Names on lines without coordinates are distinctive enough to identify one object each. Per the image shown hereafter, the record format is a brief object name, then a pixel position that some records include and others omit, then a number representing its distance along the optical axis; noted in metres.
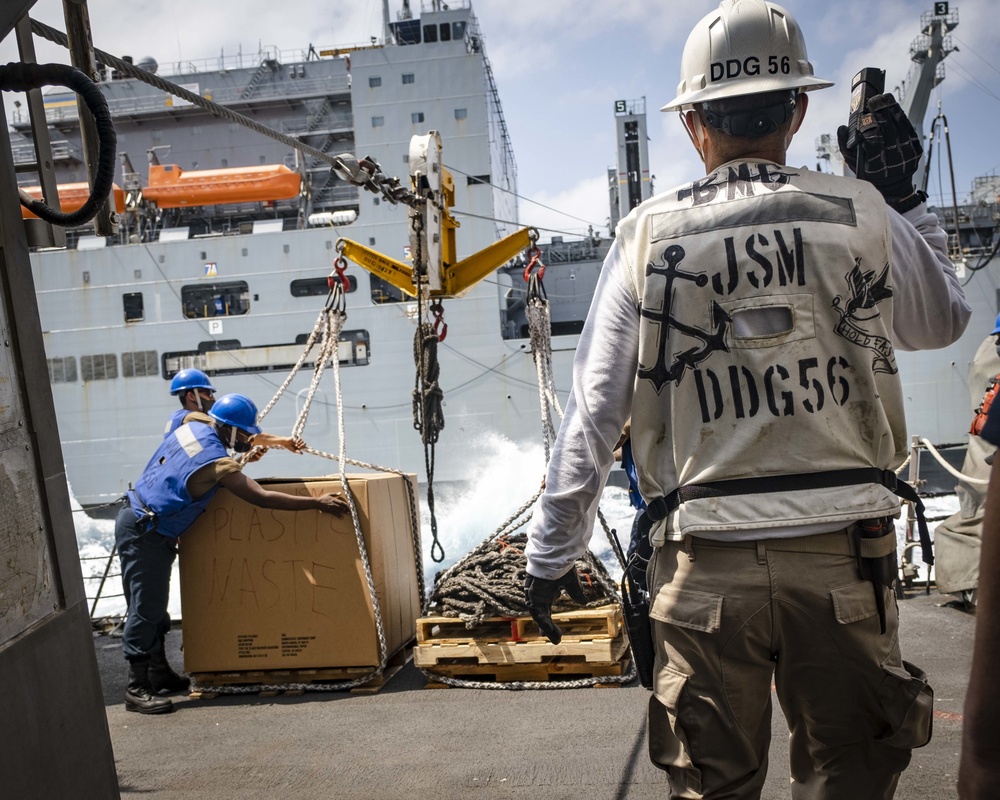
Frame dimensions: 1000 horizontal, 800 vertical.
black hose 1.99
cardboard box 4.82
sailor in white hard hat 1.72
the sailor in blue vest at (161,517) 4.77
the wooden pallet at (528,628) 4.70
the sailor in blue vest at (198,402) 5.28
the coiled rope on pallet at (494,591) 4.72
